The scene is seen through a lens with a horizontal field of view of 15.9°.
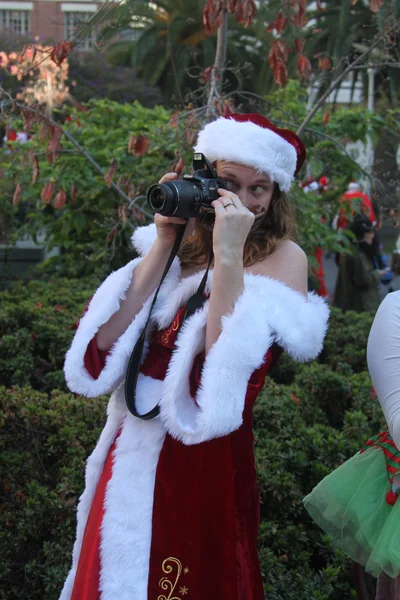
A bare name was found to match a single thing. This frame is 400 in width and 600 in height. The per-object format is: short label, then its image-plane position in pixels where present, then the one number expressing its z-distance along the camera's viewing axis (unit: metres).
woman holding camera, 2.83
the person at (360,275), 9.66
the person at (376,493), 2.90
